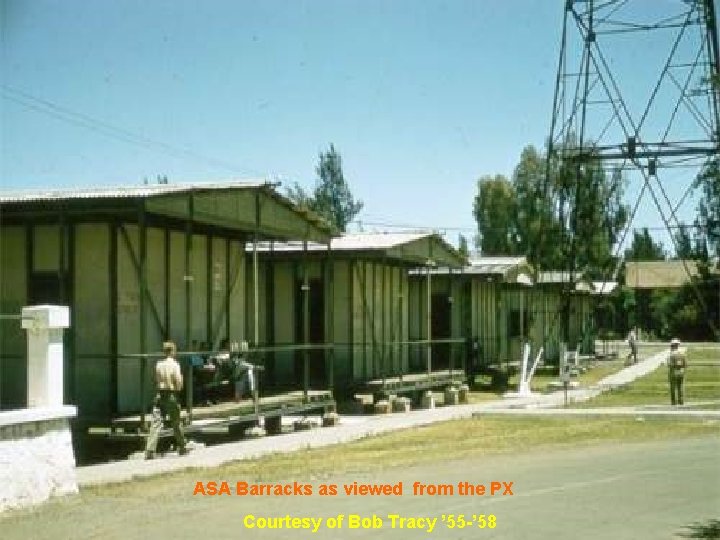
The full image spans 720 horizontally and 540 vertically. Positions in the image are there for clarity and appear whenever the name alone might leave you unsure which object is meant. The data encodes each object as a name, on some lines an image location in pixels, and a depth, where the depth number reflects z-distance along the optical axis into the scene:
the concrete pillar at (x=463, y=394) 28.35
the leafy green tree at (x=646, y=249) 115.42
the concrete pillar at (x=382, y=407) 24.31
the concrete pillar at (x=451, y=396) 27.66
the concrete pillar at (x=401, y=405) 25.02
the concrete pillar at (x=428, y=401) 26.62
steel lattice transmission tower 25.23
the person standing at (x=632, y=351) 47.28
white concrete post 12.43
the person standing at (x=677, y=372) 23.89
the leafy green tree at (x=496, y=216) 78.81
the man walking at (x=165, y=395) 15.39
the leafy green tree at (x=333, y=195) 80.38
